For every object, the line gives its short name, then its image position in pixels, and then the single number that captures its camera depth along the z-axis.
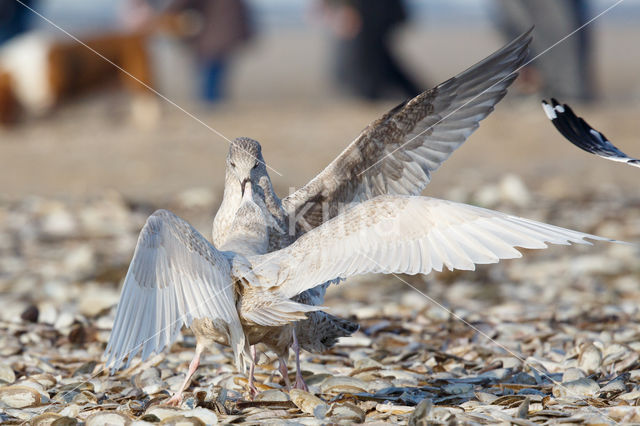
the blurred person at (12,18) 23.66
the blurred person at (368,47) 25.73
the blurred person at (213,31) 25.70
